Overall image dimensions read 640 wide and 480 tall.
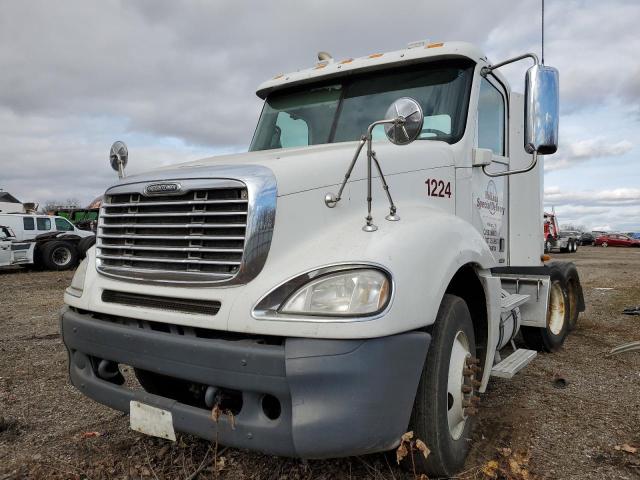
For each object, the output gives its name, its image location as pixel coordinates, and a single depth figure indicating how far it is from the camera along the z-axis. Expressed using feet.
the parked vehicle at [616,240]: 134.18
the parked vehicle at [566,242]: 105.40
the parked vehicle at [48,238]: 53.78
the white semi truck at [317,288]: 7.02
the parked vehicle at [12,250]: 51.08
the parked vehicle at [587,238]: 146.48
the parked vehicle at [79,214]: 101.71
